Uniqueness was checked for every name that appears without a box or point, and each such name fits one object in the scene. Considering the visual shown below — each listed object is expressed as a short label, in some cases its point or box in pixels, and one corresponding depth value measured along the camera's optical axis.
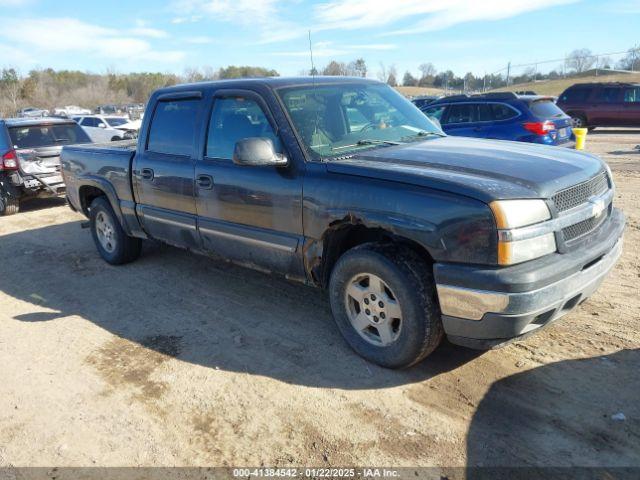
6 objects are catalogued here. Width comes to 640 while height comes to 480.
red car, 18.59
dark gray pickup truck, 2.92
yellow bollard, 12.24
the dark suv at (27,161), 9.31
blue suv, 9.62
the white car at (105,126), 18.36
